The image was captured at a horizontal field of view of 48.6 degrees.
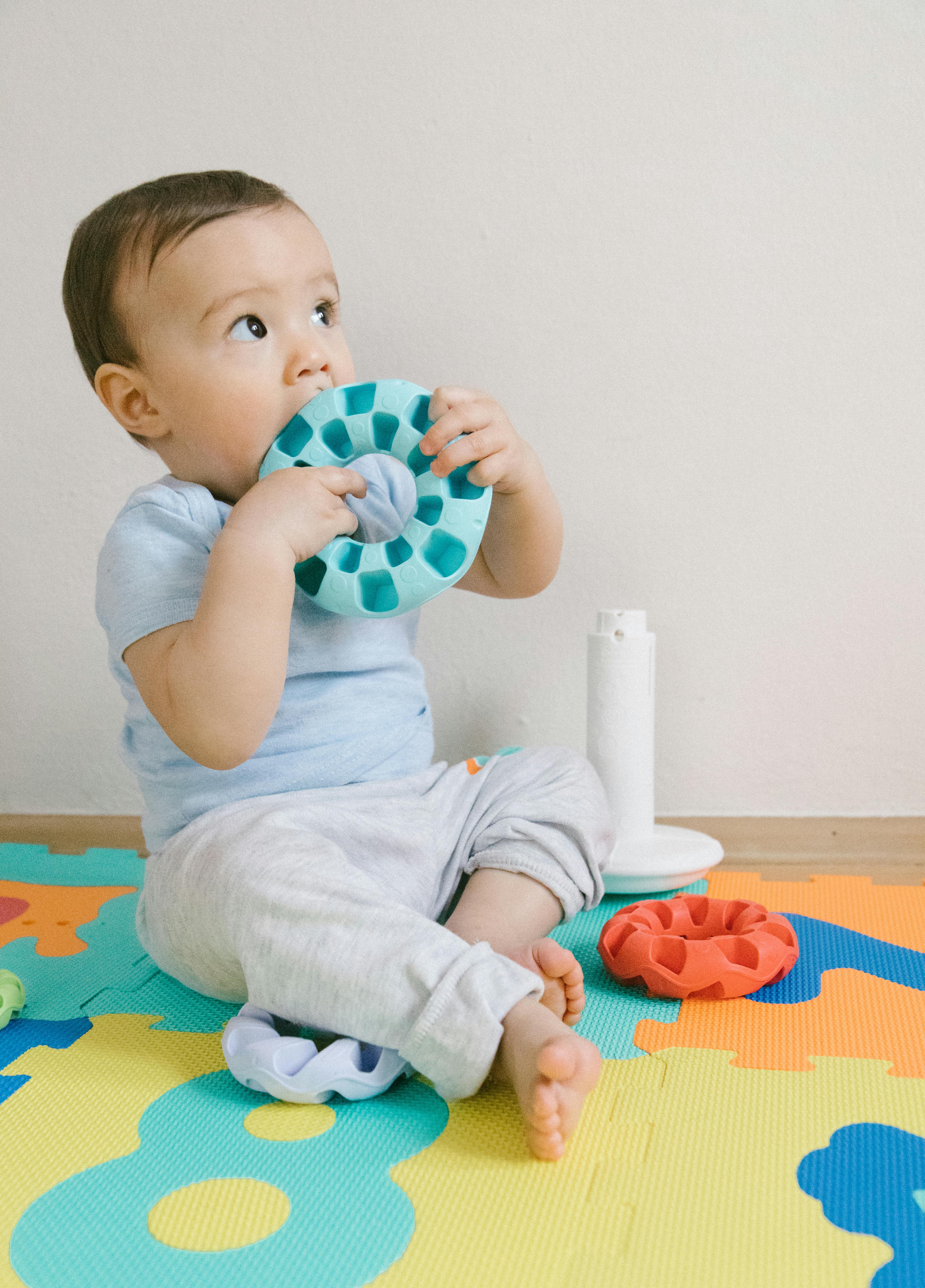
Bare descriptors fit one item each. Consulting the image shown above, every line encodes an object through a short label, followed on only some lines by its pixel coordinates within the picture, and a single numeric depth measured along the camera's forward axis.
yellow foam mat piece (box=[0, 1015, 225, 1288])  0.56
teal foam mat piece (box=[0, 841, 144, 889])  1.13
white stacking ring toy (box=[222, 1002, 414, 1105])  0.62
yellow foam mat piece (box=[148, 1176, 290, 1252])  0.50
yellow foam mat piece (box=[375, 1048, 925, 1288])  0.47
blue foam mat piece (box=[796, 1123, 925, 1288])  0.47
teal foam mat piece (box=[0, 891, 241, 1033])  0.79
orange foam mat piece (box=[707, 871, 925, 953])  0.89
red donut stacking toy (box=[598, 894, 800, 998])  0.74
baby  0.66
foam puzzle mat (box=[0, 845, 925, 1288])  0.48
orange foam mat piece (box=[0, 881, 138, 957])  0.94
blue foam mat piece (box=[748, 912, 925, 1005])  0.77
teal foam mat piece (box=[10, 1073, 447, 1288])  0.48
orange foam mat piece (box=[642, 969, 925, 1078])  0.66
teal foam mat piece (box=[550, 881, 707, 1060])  0.70
